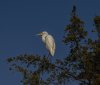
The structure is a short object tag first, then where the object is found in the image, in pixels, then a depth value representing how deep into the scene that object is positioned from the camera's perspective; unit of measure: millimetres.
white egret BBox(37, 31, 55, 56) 22758
